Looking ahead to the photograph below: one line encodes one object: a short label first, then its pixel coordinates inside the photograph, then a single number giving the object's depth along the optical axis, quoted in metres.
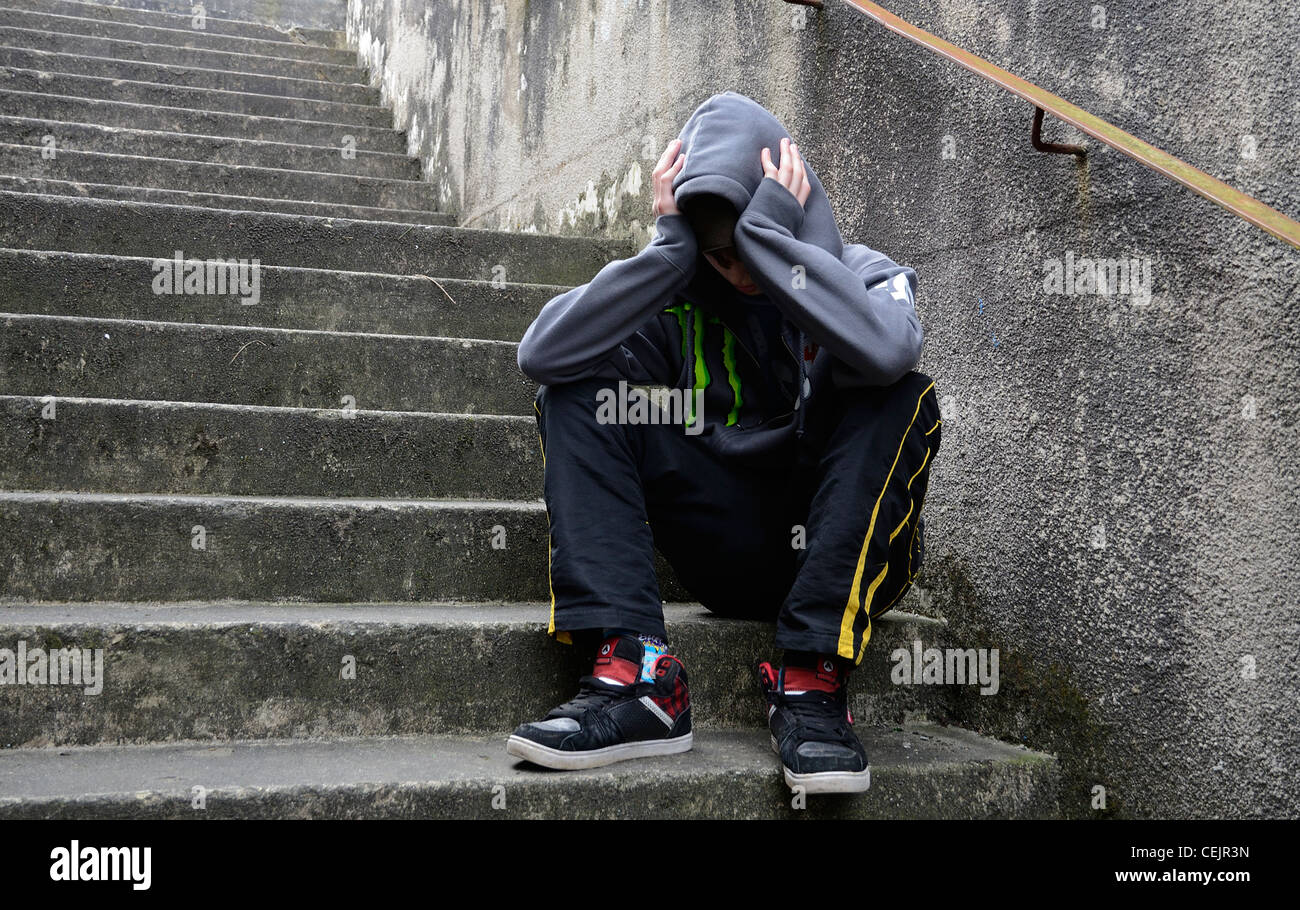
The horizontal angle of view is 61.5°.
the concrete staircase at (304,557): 1.51
